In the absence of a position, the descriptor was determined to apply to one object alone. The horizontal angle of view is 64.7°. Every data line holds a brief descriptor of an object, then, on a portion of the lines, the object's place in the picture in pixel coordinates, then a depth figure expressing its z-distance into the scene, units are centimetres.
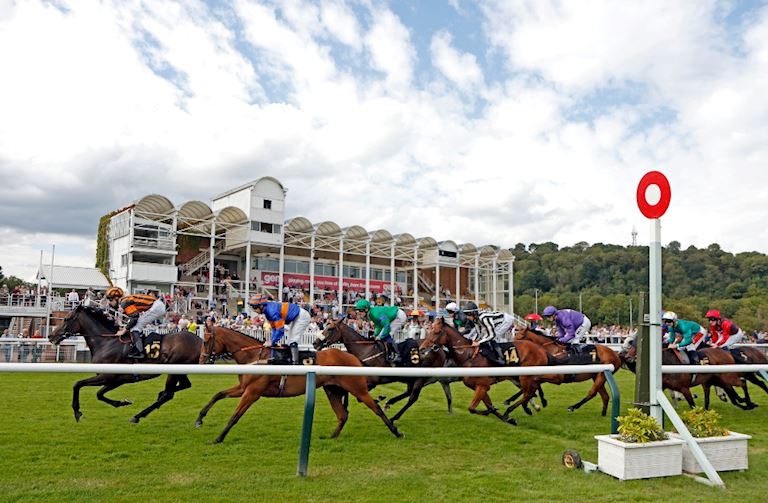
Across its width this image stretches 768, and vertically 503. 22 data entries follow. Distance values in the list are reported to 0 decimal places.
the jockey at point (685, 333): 912
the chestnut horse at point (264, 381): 571
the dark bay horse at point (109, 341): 755
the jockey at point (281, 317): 656
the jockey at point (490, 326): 789
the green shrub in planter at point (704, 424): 480
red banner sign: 3088
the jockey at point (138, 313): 758
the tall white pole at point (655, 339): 475
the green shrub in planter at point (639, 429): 450
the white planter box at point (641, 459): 441
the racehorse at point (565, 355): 804
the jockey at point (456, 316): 855
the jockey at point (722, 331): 979
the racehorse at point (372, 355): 758
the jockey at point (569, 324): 884
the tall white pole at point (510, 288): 3875
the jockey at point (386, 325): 828
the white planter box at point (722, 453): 465
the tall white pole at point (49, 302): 1912
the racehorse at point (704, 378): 779
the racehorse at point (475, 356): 726
